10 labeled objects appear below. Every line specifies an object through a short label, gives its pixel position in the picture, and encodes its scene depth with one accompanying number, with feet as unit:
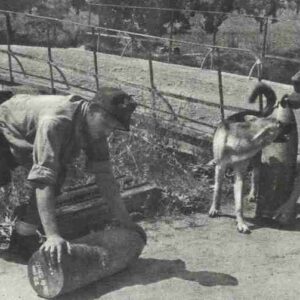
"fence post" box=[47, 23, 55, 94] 32.17
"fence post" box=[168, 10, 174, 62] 55.16
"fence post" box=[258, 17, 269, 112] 23.91
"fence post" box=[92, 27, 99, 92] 31.73
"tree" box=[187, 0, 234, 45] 58.39
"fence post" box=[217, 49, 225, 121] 27.73
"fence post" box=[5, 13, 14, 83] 33.87
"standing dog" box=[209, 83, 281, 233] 21.02
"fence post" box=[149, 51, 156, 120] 29.18
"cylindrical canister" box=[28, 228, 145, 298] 15.12
